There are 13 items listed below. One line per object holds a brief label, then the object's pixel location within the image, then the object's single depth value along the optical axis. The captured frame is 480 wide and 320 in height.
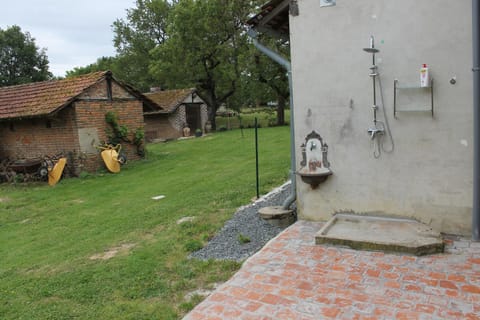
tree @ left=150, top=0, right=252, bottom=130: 26.44
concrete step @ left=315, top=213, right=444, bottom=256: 4.26
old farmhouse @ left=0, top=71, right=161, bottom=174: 12.90
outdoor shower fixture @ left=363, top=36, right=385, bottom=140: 4.98
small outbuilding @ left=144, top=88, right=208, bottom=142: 25.27
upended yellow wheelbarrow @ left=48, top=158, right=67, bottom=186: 12.51
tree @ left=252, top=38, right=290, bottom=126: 26.83
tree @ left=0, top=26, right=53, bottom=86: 37.22
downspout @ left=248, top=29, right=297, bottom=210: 5.77
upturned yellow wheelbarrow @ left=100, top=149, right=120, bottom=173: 13.33
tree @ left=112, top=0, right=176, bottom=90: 38.81
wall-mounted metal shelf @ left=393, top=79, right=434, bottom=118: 4.72
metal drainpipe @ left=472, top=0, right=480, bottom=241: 4.29
